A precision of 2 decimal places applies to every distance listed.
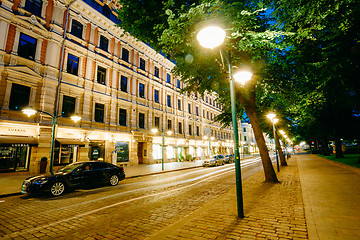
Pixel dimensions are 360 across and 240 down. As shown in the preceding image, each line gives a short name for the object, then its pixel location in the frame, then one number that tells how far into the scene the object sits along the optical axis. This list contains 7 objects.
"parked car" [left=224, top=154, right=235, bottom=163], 25.82
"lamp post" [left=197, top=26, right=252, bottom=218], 4.41
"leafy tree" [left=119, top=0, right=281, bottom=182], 6.92
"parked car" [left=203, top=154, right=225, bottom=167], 22.06
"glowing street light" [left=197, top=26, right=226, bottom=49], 4.37
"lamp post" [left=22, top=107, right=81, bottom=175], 10.50
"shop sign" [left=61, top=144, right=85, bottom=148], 14.75
